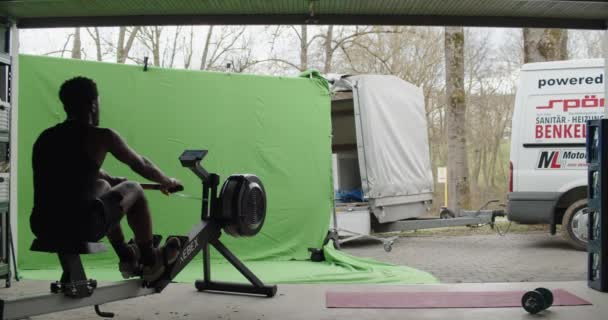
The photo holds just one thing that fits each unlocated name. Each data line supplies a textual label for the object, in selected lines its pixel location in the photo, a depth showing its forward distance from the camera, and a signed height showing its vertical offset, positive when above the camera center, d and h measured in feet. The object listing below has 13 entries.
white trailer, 28.94 +0.61
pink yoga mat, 14.79 -3.41
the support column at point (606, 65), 17.12 +3.01
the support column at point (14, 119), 17.65 +1.66
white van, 26.40 +1.24
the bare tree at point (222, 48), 75.97 +15.95
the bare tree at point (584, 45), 72.69 +15.49
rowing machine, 11.38 -1.84
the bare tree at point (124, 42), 69.31 +15.65
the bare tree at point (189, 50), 75.25 +15.75
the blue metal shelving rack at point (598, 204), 16.42 -1.01
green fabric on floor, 18.80 -3.44
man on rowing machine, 11.37 -0.06
